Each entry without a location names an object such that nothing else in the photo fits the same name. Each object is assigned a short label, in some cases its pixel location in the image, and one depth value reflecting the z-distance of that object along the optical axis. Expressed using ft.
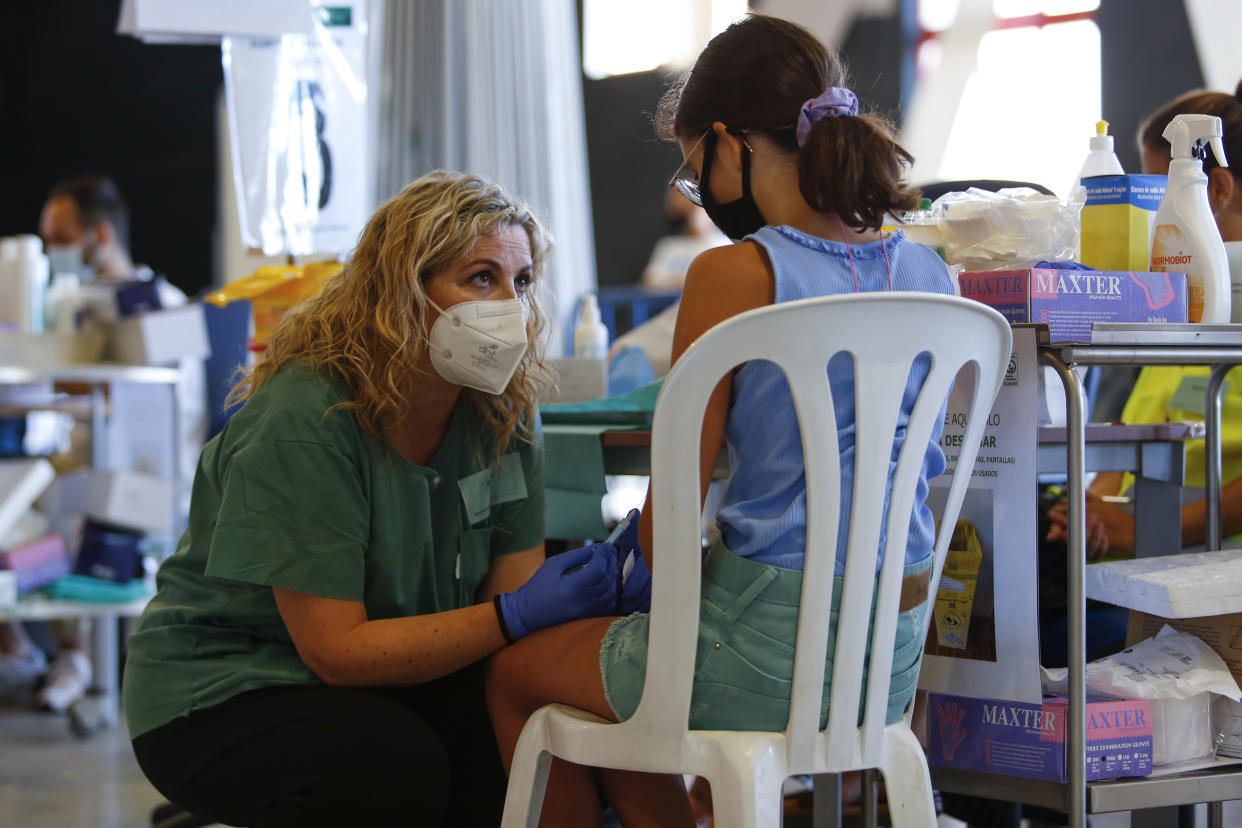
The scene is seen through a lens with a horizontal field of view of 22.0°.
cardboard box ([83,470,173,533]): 19.72
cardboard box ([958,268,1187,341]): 12.55
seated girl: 11.88
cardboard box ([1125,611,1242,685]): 12.86
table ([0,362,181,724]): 18.85
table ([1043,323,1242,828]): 12.41
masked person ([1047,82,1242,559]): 14.15
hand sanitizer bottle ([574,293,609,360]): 15.29
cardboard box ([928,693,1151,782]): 12.55
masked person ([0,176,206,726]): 21.73
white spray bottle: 12.99
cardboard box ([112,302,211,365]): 19.78
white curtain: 17.74
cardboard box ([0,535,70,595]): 18.89
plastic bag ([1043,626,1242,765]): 12.70
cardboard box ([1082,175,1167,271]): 13.12
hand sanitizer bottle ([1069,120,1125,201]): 13.38
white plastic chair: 11.67
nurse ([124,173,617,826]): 12.55
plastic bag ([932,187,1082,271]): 12.87
